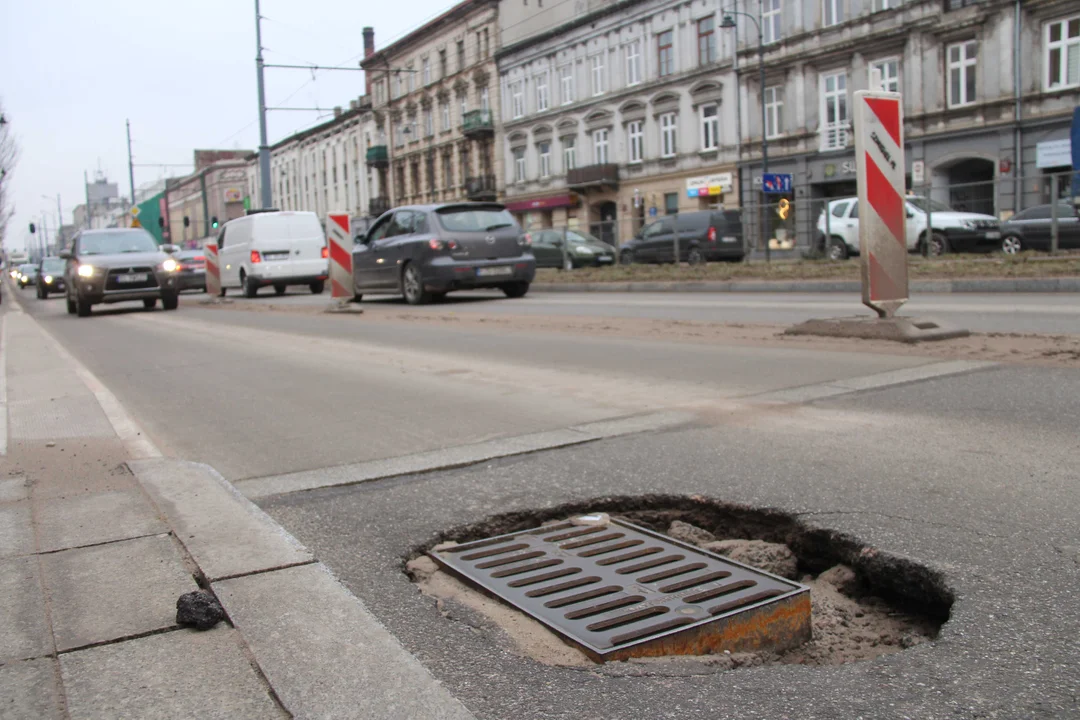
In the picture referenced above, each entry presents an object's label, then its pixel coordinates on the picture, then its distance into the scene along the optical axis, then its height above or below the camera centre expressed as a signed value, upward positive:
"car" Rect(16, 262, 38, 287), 61.84 +1.28
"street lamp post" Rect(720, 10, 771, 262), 34.06 +8.04
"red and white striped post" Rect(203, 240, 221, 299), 23.97 +0.46
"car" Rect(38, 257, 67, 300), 37.34 +0.60
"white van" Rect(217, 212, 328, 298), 23.70 +0.84
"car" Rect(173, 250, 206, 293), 33.12 +0.60
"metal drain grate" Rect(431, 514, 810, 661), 2.58 -0.93
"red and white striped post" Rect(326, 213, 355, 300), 15.71 +0.39
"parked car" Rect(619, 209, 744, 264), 25.53 +0.81
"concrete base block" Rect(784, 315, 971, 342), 7.67 -0.55
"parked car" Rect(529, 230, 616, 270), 28.02 +0.63
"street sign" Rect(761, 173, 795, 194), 33.56 +2.86
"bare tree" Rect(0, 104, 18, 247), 45.06 +6.88
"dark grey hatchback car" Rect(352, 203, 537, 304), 16.09 +0.45
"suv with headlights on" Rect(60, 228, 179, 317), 18.38 +0.43
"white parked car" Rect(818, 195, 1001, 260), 19.70 +0.58
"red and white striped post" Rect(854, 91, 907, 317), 7.56 +0.49
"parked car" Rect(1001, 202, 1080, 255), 17.12 +0.46
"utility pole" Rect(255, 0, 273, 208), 33.94 +5.10
